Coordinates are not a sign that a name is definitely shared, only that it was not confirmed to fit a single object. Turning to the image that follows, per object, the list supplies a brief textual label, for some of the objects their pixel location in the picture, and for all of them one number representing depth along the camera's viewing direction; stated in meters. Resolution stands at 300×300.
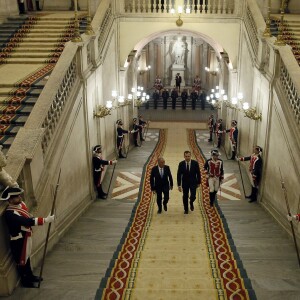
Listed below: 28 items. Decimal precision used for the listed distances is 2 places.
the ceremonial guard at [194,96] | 22.61
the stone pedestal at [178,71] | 25.53
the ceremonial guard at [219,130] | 15.10
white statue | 25.12
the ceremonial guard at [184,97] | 22.47
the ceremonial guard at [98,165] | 9.81
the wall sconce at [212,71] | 23.12
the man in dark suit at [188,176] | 8.32
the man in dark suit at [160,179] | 8.45
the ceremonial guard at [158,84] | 24.00
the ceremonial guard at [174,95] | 22.49
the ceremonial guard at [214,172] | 8.76
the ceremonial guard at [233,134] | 13.24
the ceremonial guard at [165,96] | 22.92
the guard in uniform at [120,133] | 13.54
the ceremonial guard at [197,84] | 23.89
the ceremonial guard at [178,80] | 24.68
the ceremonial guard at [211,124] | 16.58
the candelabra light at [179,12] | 13.06
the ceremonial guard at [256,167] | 9.42
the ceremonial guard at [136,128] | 15.51
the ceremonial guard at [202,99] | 23.14
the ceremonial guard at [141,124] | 16.17
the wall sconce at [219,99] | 15.70
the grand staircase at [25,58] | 7.86
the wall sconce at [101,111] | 10.54
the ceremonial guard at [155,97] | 23.31
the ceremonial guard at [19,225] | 4.84
